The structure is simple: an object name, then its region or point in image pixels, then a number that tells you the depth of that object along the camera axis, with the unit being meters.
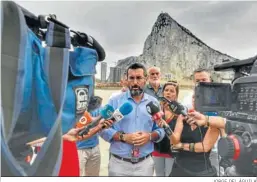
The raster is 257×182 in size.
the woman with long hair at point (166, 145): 1.62
